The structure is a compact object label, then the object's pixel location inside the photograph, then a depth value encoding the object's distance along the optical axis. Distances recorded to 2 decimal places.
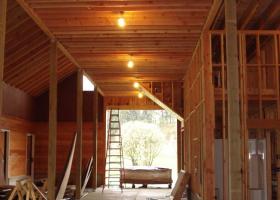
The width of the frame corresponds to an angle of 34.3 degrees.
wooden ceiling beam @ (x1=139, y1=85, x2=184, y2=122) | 15.41
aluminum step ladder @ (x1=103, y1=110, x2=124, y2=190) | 18.79
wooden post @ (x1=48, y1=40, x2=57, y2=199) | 10.04
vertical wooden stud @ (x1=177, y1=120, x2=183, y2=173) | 18.75
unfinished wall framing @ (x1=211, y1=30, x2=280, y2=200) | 9.33
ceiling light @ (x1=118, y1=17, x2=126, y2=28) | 9.24
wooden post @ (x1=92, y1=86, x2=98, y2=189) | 17.15
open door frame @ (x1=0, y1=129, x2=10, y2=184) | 15.37
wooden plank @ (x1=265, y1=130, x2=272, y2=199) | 10.38
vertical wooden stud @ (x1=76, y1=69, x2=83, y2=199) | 13.49
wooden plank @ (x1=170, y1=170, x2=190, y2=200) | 12.44
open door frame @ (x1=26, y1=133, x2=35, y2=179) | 18.81
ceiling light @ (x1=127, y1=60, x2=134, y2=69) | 13.34
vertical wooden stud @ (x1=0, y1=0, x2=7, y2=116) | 6.85
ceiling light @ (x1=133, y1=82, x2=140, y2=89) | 16.69
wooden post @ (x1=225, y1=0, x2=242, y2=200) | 6.40
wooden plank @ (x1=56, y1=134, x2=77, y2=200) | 11.73
